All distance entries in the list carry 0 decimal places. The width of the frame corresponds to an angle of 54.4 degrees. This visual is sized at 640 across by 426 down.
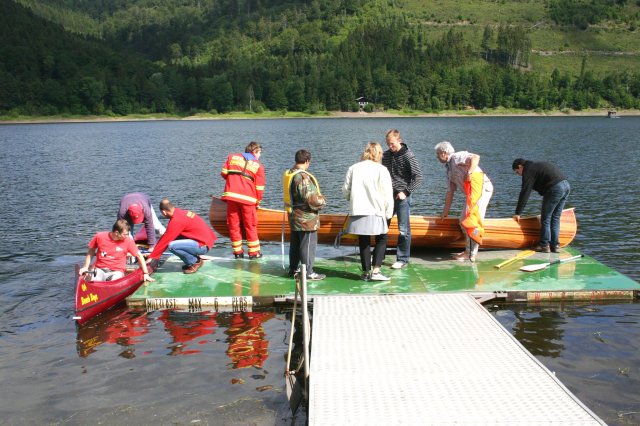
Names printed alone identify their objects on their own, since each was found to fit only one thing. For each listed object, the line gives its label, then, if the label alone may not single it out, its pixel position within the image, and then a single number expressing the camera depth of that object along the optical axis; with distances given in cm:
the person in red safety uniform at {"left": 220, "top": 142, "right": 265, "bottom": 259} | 1134
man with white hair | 1110
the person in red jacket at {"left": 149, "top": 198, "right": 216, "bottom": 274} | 1070
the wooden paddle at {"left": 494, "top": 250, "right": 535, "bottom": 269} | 1135
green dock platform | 1006
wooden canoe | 1184
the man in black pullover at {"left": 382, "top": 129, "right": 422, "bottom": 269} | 1057
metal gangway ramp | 550
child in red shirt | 1044
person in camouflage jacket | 973
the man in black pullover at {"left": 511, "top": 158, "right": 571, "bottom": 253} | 1162
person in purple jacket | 1192
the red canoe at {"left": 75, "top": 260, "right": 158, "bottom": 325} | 962
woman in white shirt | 956
